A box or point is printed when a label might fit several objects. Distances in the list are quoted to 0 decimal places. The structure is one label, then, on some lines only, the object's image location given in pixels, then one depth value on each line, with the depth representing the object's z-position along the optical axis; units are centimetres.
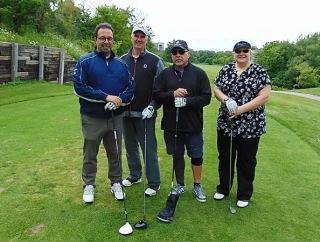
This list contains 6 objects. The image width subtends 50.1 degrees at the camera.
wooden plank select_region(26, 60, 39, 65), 1241
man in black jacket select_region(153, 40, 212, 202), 348
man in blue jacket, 342
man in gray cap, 367
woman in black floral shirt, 346
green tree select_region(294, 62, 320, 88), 5466
